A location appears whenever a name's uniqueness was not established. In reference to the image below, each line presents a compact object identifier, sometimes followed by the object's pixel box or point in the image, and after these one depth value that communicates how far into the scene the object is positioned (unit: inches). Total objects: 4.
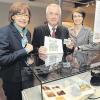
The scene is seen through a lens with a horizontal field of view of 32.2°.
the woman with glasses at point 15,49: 53.0
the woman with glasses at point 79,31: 85.7
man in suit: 73.9
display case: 43.6
